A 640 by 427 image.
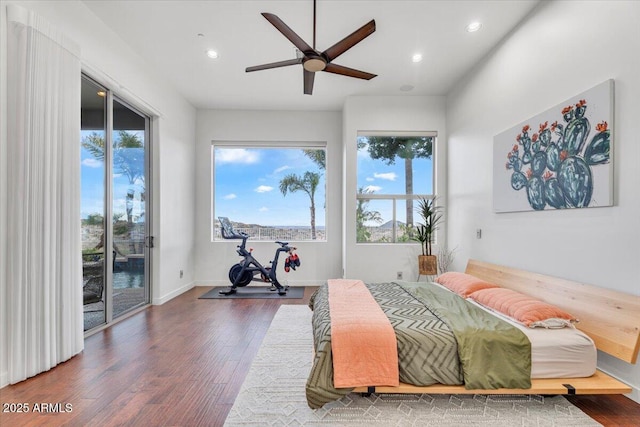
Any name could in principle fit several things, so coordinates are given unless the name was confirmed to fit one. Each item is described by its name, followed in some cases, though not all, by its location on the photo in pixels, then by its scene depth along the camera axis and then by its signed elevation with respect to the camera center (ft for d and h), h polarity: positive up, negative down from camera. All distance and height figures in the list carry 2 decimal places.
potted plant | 14.51 -0.84
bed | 6.09 -3.11
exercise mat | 15.37 -4.23
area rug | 5.83 -4.05
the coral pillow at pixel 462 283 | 9.70 -2.34
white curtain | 7.15 +0.36
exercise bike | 15.88 -2.94
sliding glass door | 10.18 +0.32
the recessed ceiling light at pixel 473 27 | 10.12 +6.51
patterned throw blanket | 6.08 -3.07
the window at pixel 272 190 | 18.63 +1.55
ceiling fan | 7.73 +4.56
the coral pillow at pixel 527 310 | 6.93 -2.35
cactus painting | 7.05 +1.64
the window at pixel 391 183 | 16.14 +1.75
